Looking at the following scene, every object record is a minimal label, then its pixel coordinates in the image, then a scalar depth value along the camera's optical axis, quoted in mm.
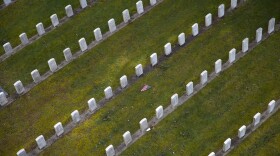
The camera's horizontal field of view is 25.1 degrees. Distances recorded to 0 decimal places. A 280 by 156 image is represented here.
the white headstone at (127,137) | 20395
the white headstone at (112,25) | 24327
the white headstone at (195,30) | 23812
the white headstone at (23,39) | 24228
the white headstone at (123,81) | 22294
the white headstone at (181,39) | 23462
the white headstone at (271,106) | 20734
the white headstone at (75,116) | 21250
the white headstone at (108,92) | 21947
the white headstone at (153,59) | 22812
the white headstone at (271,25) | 23541
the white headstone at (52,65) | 23109
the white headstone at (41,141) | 20523
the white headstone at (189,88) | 21686
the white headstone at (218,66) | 22323
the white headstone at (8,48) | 23950
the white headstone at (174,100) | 21375
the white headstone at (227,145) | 19967
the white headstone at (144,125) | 20719
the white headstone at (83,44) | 23672
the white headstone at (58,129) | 20883
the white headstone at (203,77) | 21984
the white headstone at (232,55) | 22594
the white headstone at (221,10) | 24286
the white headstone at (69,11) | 25234
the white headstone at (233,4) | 24923
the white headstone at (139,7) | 25031
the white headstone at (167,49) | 23188
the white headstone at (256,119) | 20516
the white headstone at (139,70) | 22562
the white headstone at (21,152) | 20250
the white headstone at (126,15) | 24722
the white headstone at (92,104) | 21562
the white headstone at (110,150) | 20120
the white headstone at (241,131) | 20203
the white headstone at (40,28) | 24594
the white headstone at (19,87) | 22405
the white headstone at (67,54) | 23383
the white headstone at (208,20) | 24128
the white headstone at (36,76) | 22703
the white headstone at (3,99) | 22125
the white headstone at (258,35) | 23183
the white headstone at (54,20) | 24842
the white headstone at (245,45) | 22888
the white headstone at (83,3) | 25859
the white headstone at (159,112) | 21077
